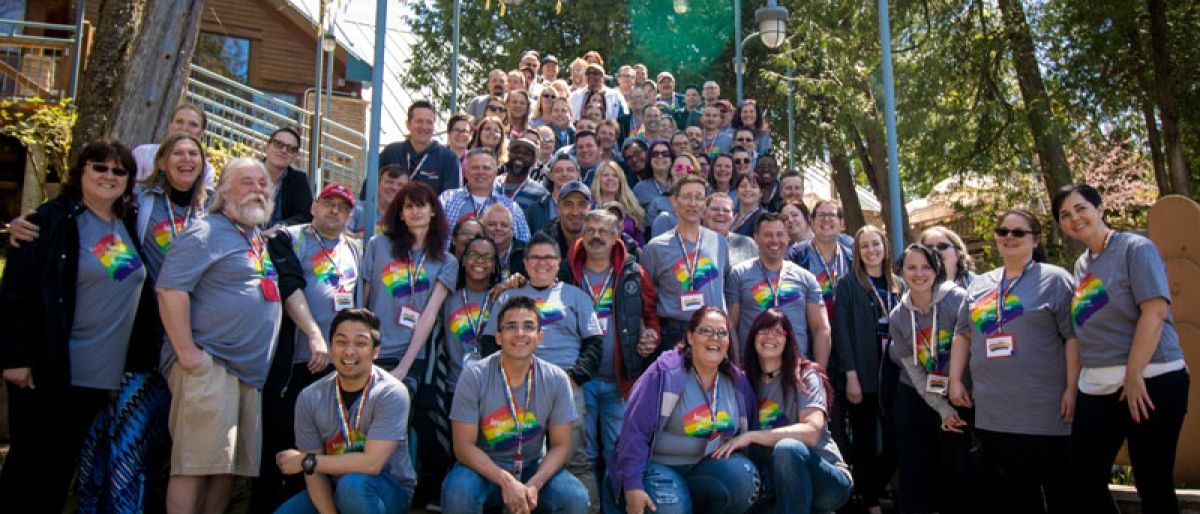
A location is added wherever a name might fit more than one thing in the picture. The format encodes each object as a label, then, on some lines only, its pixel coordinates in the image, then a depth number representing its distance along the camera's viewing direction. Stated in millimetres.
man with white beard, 4270
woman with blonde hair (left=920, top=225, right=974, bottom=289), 5586
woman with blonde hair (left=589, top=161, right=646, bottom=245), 7051
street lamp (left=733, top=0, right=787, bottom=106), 11875
